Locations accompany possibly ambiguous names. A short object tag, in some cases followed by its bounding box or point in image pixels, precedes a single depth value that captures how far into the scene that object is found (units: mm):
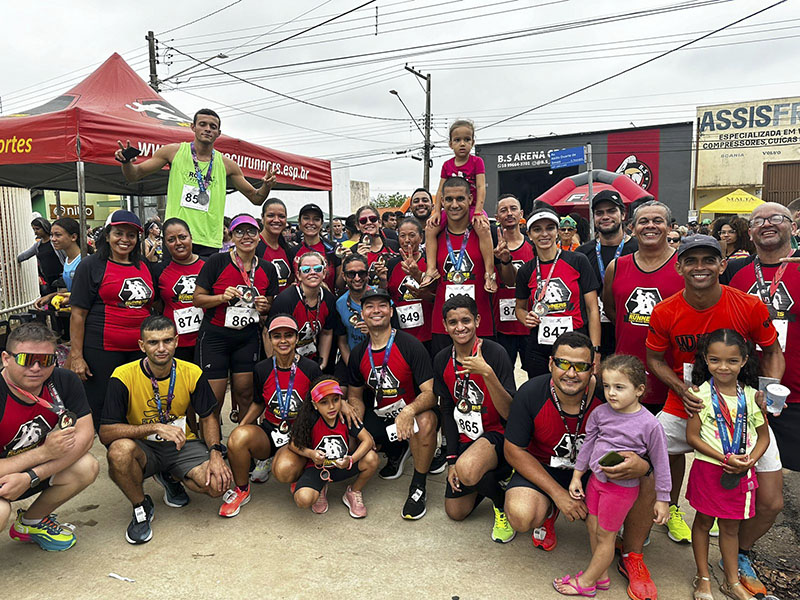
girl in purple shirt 2742
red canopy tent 5105
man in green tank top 4676
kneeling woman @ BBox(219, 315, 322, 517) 3705
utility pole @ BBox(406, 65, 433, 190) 24922
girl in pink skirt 2699
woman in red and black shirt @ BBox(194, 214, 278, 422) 4227
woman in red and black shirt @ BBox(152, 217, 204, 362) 4312
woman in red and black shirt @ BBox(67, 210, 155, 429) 4004
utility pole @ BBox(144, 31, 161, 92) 18016
